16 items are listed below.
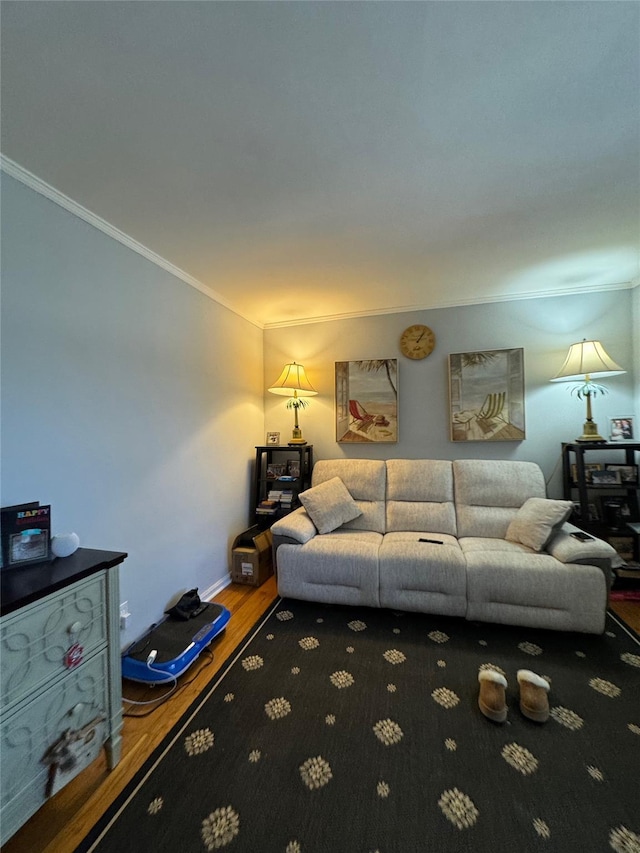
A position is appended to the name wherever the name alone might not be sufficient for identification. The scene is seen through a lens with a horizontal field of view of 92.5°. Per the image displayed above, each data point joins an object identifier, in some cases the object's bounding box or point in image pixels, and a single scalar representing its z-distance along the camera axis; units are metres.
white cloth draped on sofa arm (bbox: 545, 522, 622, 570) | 1.80
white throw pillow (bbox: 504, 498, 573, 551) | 2.01
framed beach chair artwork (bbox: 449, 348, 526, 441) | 2.79
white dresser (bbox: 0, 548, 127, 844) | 0.92
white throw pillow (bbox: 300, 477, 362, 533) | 2.49
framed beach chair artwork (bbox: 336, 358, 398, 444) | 3.09
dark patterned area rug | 0.98
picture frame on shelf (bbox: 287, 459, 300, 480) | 3.08
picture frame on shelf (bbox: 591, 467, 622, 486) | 2.41
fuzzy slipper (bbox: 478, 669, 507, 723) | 1.33
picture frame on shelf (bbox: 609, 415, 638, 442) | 2.55
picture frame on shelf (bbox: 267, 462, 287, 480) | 3.11
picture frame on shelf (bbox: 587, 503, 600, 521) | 2.46
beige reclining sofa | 1.83
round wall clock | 3.02
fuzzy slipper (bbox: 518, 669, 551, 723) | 1.33
